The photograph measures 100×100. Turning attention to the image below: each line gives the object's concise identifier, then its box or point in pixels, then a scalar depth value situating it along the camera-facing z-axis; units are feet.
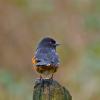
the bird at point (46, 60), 30.27
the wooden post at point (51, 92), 27.35
